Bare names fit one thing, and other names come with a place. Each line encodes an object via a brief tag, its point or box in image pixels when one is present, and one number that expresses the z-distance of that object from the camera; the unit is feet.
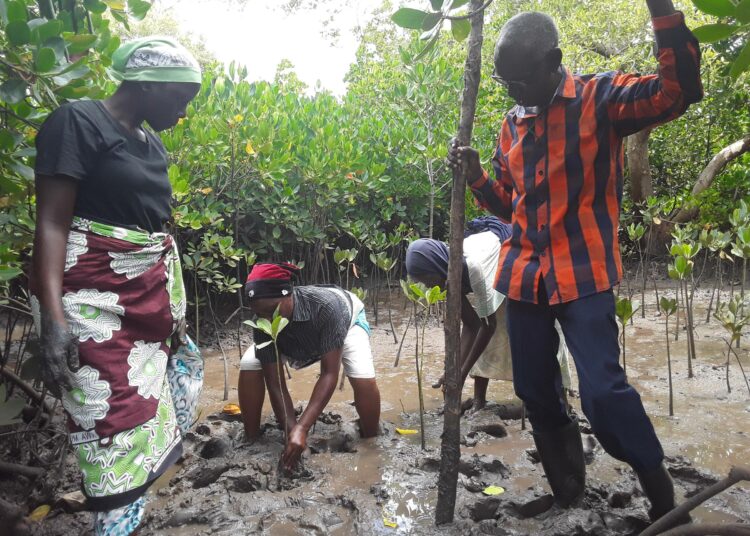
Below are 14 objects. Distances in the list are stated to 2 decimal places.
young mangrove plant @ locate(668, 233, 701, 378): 10.93
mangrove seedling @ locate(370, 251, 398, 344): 16.38
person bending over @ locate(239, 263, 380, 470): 8.60
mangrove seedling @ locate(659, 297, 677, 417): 11.05
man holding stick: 5.33
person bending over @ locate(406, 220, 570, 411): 9.78
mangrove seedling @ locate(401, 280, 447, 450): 8.17
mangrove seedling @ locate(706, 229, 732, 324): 13.93
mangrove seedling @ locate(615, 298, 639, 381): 8.22
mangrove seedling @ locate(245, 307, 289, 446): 7.22
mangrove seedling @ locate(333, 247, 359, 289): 15.82
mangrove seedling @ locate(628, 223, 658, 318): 17.46
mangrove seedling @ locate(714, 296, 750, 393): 9.80
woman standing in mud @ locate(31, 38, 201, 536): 4.91
